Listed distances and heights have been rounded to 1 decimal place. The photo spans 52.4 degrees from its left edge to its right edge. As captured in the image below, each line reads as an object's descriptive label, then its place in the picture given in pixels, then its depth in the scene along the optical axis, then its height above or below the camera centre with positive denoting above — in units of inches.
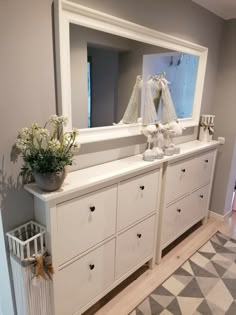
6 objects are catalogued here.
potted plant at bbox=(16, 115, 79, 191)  44.8 -11.6
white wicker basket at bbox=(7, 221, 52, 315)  48.0 -35.7
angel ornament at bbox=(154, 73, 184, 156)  76.8 -5.3
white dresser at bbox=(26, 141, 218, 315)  50.9 -31.5
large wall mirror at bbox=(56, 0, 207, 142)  53.0 +7.6
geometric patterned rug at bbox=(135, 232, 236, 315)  67.8 -57.9
